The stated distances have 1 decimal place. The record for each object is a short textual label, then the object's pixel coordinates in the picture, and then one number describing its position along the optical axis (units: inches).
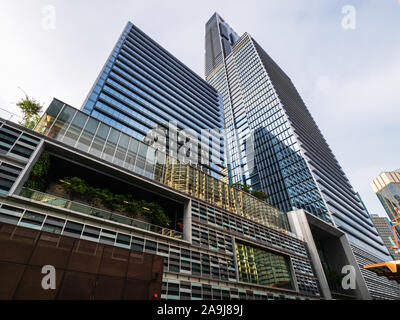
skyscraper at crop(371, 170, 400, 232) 6171.3
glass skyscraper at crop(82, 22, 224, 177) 1855.3
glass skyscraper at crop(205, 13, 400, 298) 2431.0
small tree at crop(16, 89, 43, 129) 920.3
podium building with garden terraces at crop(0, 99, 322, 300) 370.3
